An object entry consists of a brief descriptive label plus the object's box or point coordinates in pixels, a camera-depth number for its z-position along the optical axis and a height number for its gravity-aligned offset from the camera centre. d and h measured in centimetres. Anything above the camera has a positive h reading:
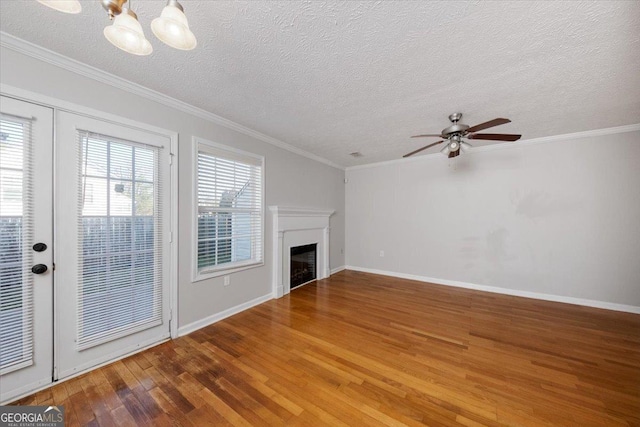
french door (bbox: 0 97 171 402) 162 -23
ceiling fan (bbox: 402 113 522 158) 249 +92
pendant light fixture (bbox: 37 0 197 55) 92 +83
